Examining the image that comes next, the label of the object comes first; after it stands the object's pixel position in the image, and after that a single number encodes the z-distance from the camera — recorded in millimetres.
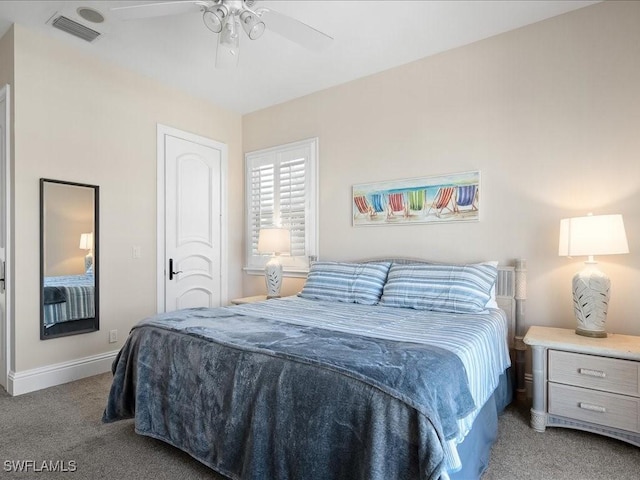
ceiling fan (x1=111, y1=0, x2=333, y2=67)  2068
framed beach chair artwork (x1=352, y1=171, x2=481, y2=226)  3142
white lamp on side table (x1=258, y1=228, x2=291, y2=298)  3961
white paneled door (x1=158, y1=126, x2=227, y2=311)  3971
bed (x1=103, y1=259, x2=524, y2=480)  1312
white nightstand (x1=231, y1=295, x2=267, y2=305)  3912
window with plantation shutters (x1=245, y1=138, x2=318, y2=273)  4117
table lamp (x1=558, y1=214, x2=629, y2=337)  2287
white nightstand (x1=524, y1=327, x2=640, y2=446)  2111
